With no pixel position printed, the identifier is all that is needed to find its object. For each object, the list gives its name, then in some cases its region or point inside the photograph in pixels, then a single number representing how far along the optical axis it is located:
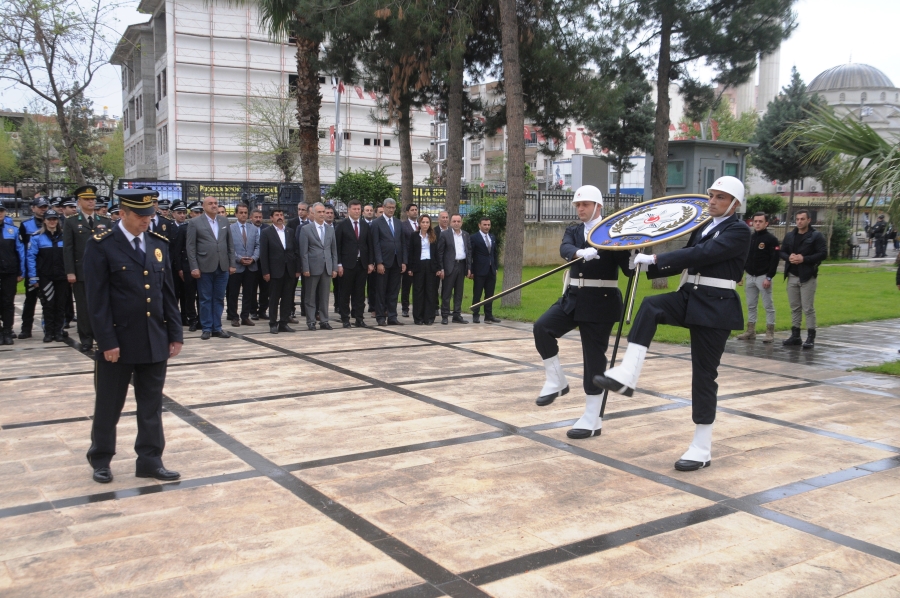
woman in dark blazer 14.08
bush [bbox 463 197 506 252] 24.86
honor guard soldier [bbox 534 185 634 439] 6.52
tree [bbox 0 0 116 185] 18.80
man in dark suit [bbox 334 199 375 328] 13.51
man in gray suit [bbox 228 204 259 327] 13.42
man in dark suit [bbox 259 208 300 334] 12.91
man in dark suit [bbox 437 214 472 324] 14.11
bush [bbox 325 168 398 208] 23.27
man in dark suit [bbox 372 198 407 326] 13.74
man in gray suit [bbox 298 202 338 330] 13.03
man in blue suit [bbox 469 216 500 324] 14.35
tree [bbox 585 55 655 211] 27.99
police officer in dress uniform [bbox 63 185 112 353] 10.41
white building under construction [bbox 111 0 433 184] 54.84
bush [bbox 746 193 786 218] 33.56
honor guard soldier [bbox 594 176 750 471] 5.59
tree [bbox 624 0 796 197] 17.22
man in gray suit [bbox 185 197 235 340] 12.25
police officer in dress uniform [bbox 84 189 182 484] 5.31
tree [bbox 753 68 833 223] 33.69
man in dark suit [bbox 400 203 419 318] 14.16
